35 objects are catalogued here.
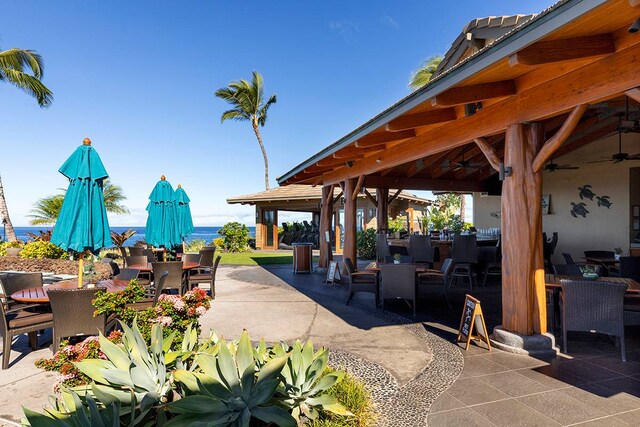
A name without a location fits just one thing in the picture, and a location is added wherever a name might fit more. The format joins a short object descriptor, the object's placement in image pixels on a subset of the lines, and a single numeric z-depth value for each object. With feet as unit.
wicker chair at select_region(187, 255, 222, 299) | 23.39
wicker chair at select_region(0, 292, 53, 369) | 12.12
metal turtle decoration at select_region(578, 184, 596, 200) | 31.31
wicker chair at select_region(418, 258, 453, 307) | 19.97
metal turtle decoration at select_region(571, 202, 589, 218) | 31.73
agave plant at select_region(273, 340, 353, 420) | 7.57
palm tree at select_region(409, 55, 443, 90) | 68.64
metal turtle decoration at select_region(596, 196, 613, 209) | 29.91
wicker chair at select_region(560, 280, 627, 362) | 12.05
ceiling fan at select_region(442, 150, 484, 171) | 28.37
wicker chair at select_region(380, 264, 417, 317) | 18.83
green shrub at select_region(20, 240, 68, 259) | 30.12
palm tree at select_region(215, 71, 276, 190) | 87.81
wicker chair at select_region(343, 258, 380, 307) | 20.75
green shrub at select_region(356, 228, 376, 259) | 49.35
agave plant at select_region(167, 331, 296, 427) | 6.24
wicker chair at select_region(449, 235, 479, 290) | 26.37
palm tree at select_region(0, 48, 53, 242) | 44.32
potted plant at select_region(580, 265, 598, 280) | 13.79
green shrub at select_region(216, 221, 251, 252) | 61.87
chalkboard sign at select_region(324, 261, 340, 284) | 29.45
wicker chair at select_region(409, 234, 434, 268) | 29.32
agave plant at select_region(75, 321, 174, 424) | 6.64
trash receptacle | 35.96
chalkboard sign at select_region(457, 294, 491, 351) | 13.67
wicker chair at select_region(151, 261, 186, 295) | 20.35
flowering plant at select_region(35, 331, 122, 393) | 7.64
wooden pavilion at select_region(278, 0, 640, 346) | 9.63
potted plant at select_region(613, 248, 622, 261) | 22.40
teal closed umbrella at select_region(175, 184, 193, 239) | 27.55
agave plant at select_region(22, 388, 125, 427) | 5.53
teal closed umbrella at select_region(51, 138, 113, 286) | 14.40
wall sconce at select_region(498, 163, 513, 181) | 13.59
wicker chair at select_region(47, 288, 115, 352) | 11.91
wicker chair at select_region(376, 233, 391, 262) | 31.65
